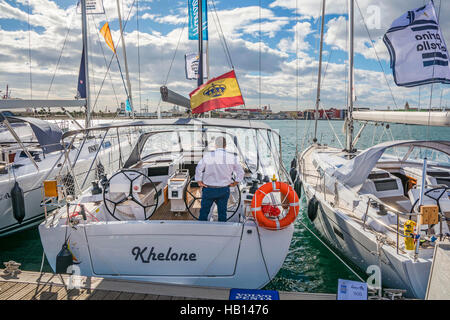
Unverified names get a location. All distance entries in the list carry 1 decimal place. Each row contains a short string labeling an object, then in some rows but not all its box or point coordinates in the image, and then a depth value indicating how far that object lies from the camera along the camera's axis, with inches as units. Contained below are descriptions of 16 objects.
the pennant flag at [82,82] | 402.0
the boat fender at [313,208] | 262.1
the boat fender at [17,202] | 263.4
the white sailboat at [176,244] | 144.9
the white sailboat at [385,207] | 153.6
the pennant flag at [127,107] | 472.3
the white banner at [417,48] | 210.4
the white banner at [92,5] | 427.2
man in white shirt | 156.3
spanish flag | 204.1
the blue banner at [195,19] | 341.4
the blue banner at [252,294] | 111.8
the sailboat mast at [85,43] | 396.5
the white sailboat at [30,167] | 256.1
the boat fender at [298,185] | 338.3
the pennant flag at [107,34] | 452.4
